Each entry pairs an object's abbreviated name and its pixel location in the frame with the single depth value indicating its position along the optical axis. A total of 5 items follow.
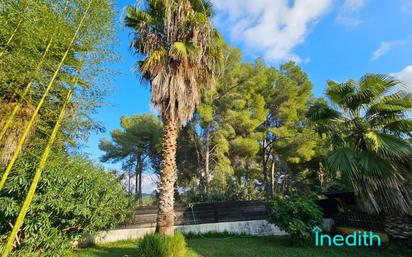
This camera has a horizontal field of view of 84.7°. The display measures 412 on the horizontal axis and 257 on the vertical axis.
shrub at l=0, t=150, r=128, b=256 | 4.02
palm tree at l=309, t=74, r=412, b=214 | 5.02
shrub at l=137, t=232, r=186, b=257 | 4.39
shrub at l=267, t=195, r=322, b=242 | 5.78
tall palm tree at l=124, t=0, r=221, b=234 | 5.77
